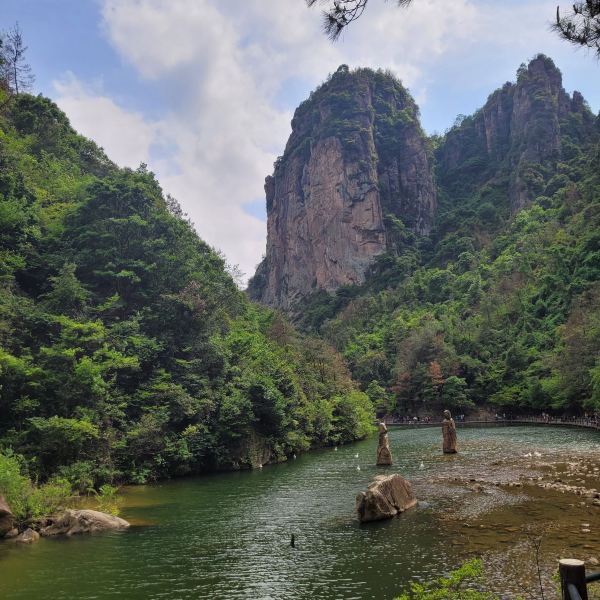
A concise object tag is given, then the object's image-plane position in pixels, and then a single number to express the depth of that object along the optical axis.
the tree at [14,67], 56.41
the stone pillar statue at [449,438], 32.78
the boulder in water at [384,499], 16.81
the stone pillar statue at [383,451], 29.31
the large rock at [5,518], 16.44
